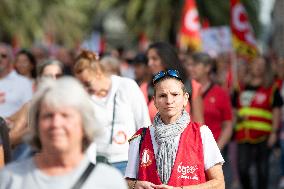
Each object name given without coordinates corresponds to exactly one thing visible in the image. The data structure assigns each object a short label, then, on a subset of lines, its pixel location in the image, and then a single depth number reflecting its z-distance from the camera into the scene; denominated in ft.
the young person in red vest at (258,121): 57.93
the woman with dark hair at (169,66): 38.61
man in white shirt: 46.41
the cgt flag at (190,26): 86.91
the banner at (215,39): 94.38
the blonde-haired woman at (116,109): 36.59
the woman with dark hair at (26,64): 57.93
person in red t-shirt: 46.99
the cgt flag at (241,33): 77.38
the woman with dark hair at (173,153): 27.89
